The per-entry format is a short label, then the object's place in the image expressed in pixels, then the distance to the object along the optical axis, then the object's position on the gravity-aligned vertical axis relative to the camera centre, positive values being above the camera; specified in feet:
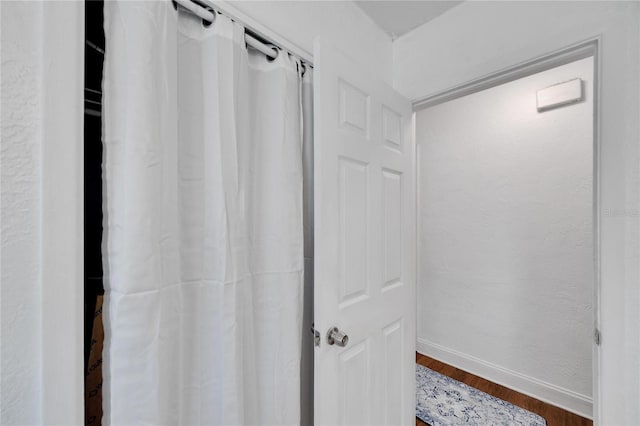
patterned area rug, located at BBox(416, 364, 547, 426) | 6.02 -4.59
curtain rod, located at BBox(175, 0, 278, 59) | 2.70 +2.04
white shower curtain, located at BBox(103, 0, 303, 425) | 2.30 -0.11
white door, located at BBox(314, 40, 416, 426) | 3.25 -0.47
